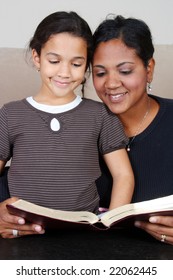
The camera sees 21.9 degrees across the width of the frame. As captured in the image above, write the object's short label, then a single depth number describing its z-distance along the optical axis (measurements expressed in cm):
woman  148
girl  134
